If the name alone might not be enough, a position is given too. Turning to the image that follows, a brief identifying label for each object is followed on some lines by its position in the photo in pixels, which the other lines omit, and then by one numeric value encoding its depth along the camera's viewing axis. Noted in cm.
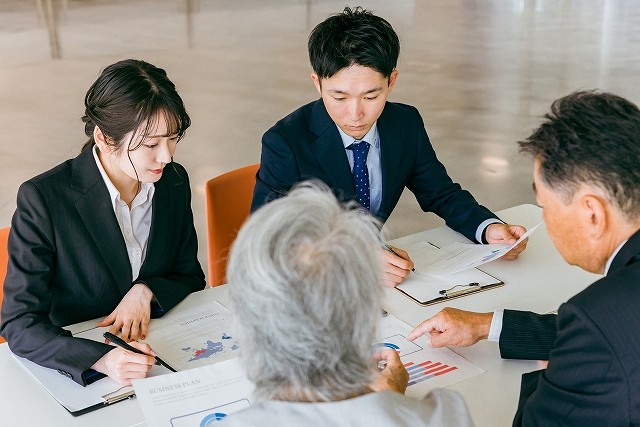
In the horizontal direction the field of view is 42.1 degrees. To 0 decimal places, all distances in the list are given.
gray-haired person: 125
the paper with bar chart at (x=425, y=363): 202
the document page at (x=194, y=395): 183
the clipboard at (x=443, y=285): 247
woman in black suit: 226
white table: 188
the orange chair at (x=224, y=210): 311
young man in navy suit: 279
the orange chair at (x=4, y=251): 249
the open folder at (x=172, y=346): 195
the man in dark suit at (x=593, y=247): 153
